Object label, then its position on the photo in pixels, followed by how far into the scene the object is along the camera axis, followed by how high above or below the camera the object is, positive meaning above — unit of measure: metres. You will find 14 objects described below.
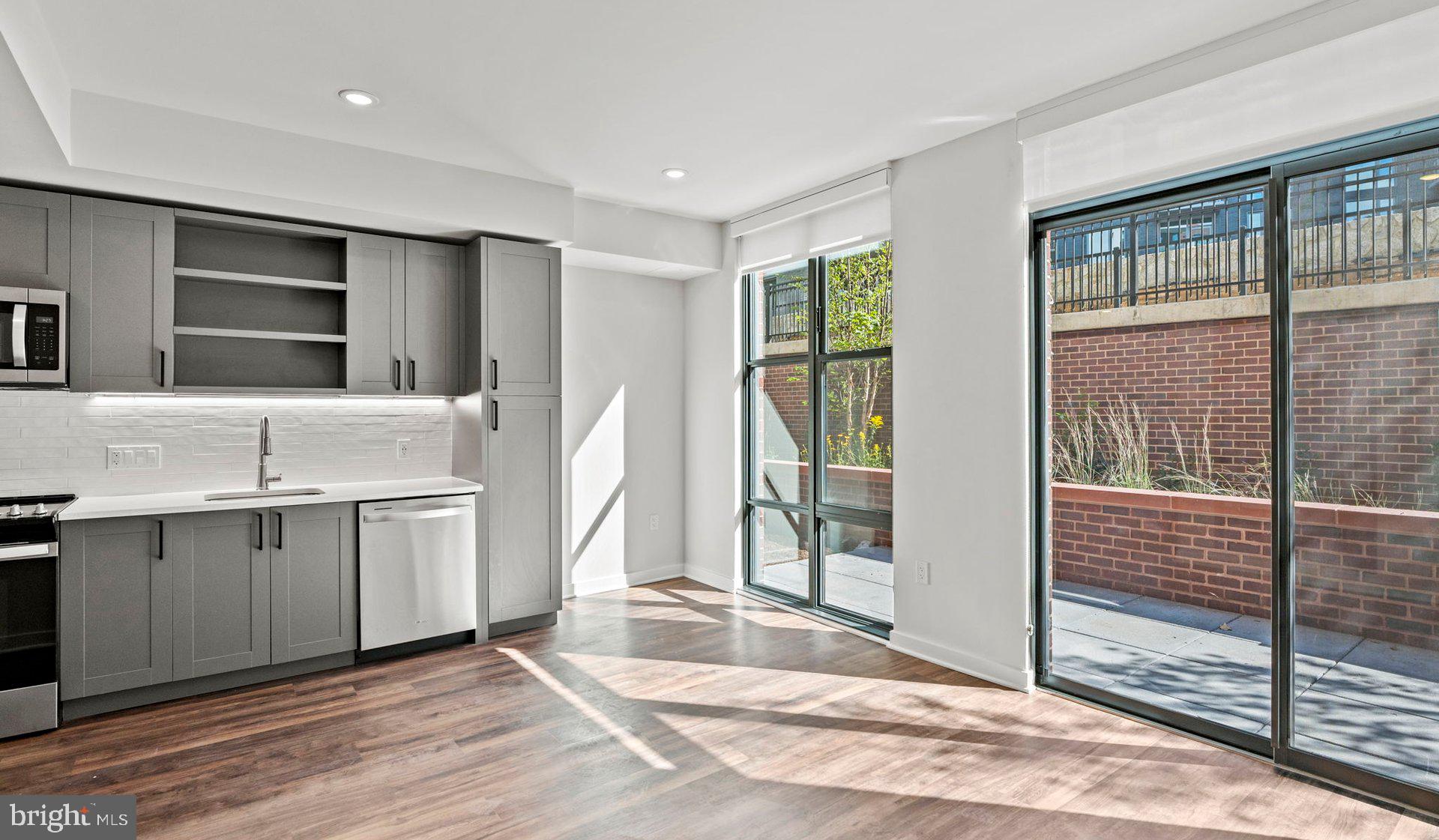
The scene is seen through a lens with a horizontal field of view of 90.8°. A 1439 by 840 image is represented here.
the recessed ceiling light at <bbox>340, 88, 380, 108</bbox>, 3.15 +1.46
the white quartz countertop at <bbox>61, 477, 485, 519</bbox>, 3.17 -0.38
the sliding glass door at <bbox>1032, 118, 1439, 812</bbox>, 2.42 -0.15
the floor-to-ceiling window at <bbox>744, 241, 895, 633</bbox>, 4.43 -0.08
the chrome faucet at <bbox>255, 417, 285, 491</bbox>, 3.89 -0.17
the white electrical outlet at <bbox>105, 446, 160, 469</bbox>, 3.62 -0.18
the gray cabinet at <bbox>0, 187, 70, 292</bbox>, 3.15 +0.83
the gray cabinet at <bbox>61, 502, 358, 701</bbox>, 3.14 -0.82
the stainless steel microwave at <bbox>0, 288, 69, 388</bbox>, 3.07 +0.37
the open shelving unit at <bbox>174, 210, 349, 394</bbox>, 3.80 +0.66
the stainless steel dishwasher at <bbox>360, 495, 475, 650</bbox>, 3.84 -0.83
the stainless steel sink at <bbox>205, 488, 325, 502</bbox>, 3.75 -0.38
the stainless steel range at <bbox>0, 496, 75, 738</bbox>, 2.92 -0.83
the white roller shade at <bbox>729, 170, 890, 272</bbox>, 4.21 +1.30
